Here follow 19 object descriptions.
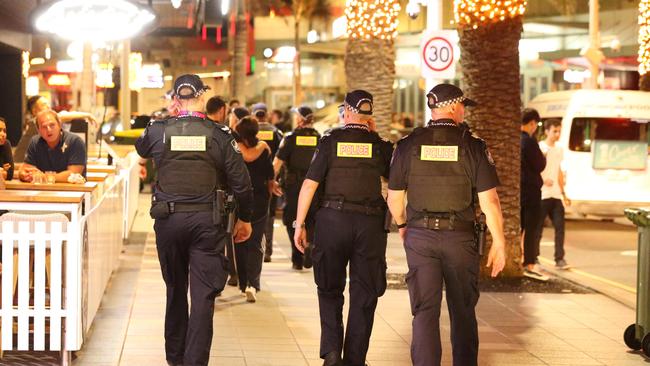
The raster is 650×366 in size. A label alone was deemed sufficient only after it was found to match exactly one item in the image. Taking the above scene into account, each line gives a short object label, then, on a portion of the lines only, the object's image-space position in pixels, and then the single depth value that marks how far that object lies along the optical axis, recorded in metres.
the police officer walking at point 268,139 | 15.95
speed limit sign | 16.92
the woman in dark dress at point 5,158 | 10.57
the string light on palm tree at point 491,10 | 14.32
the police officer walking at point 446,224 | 7.82
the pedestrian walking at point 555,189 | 15.95
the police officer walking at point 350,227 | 8.78
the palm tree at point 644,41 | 28.48
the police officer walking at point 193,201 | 8.36
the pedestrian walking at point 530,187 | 15.06
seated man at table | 11.23
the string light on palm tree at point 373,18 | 21.97
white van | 22.78
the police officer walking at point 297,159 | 14.77
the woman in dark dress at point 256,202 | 12.44
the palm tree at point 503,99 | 14.40
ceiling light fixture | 14.84
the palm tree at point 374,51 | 22.06
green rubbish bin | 9.87
